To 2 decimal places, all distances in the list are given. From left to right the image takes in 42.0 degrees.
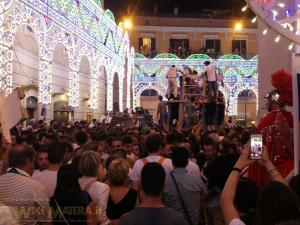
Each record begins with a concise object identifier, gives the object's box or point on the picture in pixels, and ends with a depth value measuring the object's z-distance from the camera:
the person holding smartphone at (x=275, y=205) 2.06
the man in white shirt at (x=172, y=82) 14.02
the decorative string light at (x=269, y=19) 4.62
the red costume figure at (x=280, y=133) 4.05
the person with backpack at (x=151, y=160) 4.56
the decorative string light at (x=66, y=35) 8.61
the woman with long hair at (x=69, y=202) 3.37
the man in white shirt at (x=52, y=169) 3.98
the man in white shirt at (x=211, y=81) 12.31
